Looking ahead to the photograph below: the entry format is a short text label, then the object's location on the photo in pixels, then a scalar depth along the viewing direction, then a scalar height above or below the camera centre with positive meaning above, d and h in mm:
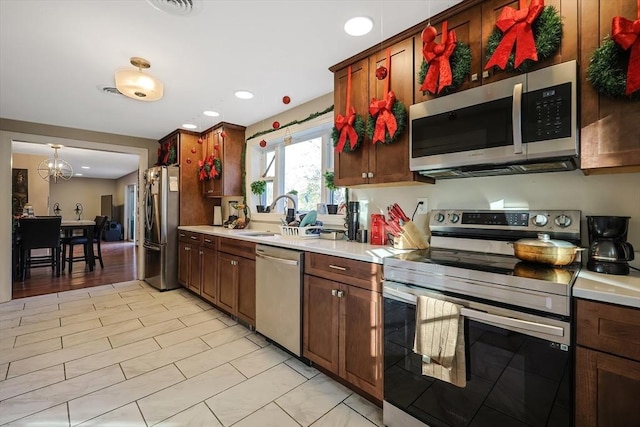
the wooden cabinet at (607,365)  913 -502
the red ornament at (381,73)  1755 +842
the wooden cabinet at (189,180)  4145 +477
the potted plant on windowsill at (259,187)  3693 +322
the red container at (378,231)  2191 -144
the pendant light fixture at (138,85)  2074 +933
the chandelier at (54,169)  6072 +1007
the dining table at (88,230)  5316 -315
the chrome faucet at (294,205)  2994 +78
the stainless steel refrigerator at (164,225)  3963 -166
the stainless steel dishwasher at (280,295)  2076 -633
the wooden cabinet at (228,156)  3859 +763
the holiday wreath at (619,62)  1084 +586
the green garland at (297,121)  2803 +981
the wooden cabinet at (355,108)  2092 +769
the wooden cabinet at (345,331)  1620 -727
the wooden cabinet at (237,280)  2570 -639
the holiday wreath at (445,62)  1567 +823
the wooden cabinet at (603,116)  1158 +391
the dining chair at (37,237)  4480 -384
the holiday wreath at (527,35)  1306 +810
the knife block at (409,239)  1875 -174
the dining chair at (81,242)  5230 -535
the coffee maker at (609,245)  1241 -149
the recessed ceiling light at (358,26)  1749 +1154
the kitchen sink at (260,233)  3025 -226
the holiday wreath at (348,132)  2084 +585
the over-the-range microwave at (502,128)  1271 +421
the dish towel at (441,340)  1231 -558
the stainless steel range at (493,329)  1043 -470
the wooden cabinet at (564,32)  1278 +792
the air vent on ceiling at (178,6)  1599 +1161
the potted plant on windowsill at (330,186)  2691 +241
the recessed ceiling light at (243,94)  2826 +1174
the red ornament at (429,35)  1444 +888
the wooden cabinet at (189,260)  3516 -599
